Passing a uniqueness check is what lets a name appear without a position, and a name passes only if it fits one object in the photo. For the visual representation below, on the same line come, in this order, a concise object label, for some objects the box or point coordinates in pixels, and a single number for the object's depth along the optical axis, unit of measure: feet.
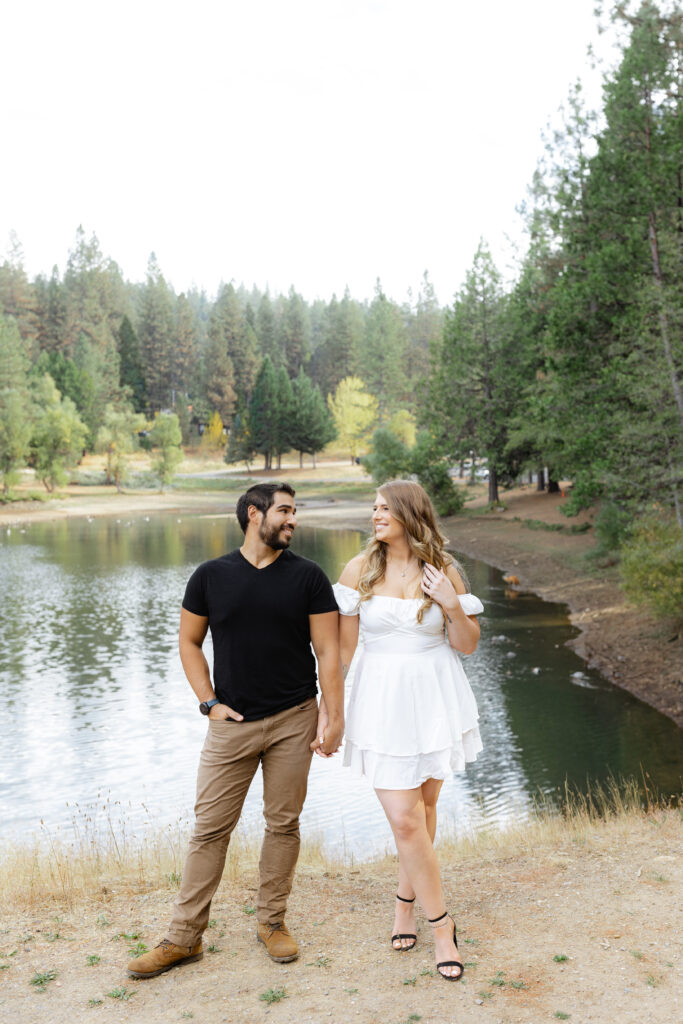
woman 14.60
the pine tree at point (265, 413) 257.34
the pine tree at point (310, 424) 254.68
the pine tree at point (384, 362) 264.52
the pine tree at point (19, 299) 305.53
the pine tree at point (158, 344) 314.96
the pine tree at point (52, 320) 311.06
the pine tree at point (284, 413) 256.73
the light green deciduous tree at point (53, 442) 217.56
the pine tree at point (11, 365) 222.89
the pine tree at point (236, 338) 310.04
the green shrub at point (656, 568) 55.77
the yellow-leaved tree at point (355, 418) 260.21
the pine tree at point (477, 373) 146.82
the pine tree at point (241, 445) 263.08
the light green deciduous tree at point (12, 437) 206.28
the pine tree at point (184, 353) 325.01
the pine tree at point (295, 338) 350.43
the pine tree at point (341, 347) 323.57
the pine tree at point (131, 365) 304.09
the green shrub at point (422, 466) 148.66
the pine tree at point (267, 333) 340.39
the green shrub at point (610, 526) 84.48
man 14.93
